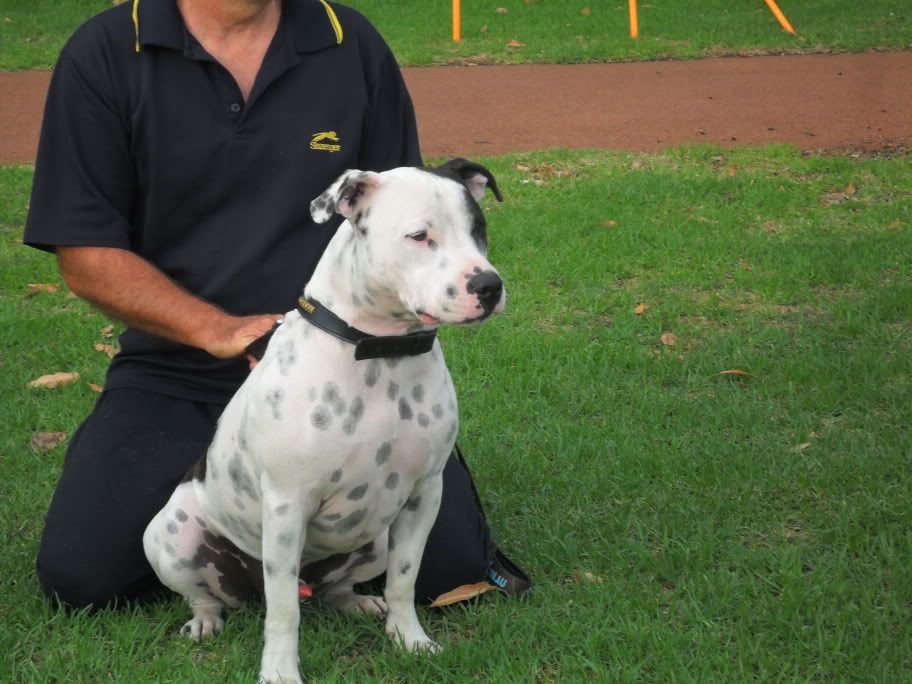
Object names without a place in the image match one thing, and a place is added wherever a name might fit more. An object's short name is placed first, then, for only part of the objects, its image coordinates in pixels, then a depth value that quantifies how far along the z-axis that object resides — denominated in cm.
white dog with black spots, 255
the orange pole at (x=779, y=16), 1203
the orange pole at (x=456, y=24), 1218
